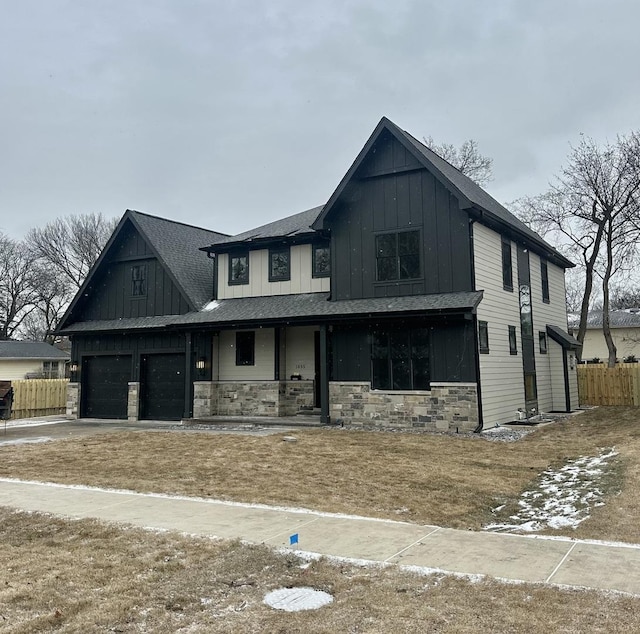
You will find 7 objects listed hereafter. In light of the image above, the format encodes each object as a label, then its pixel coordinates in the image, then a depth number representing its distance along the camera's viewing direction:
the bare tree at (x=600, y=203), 26.56
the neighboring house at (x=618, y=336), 43.94
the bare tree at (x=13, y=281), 47.22
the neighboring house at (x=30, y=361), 35.47
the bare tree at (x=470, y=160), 34.81
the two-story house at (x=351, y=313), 15.43
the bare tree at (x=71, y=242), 45.94
